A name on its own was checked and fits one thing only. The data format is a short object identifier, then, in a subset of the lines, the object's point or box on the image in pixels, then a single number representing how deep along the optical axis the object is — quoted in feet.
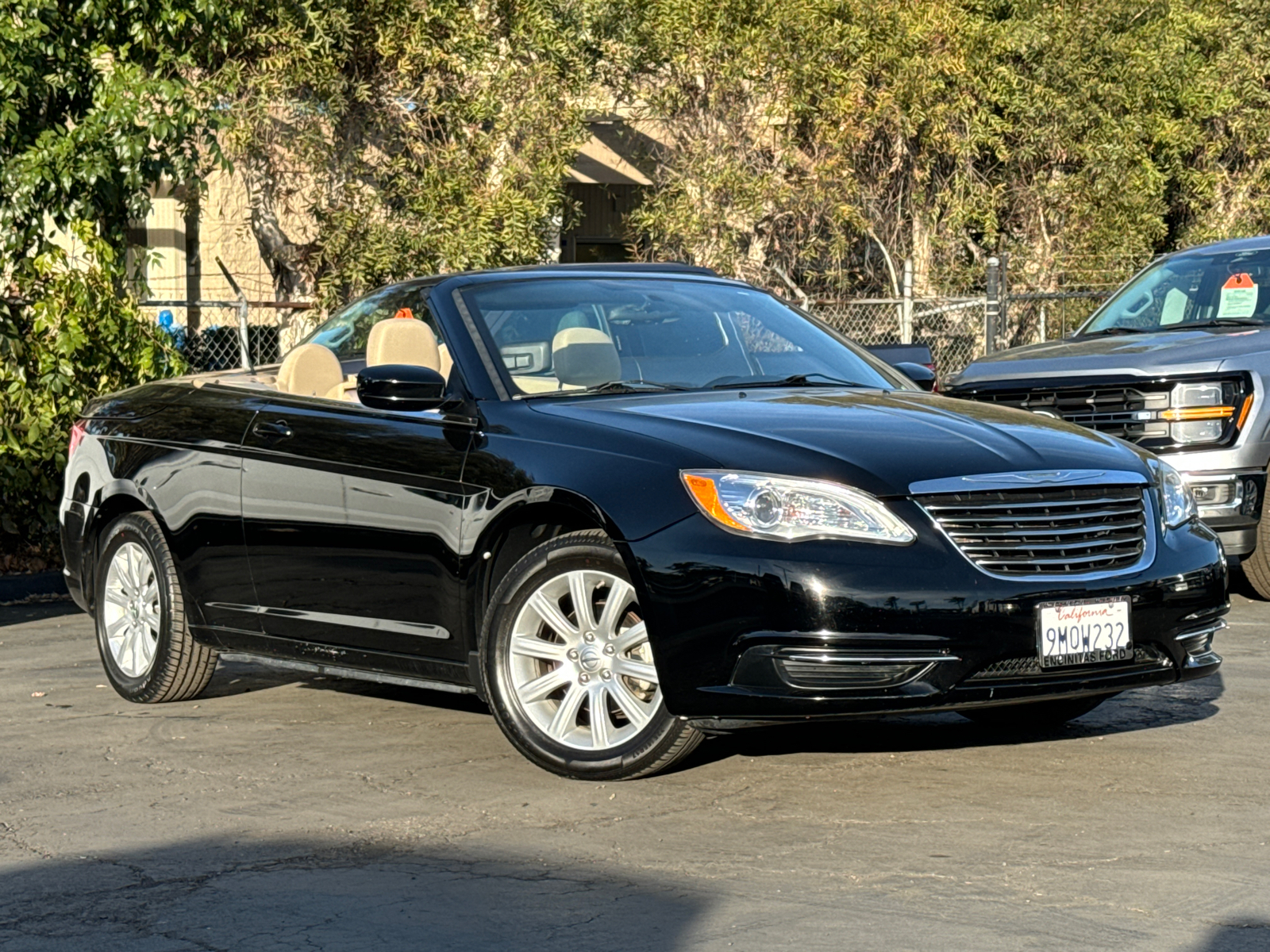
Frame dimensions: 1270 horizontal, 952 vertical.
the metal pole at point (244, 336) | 43.57
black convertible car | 19.16
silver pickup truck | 33.27
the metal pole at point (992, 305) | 53.72
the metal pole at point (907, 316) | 56.54
